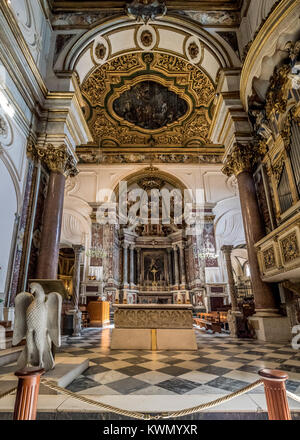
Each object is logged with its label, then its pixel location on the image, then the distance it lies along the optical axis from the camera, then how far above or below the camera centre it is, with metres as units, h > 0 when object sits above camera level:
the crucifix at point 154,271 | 16.65 +1.89
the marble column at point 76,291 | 6.50 +0.32
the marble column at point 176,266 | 15.57 +2.09
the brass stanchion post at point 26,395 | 1.26 -0.48
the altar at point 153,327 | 4.37 -0.52
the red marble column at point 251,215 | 5.14 +1.91
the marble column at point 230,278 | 7.03 +0.56
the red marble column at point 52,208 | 5.17 +2.14
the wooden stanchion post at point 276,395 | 1.28 -0.53
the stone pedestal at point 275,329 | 4.79 -0.66
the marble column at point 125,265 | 14.90 +2.20
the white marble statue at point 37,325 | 2.24 -0.21
